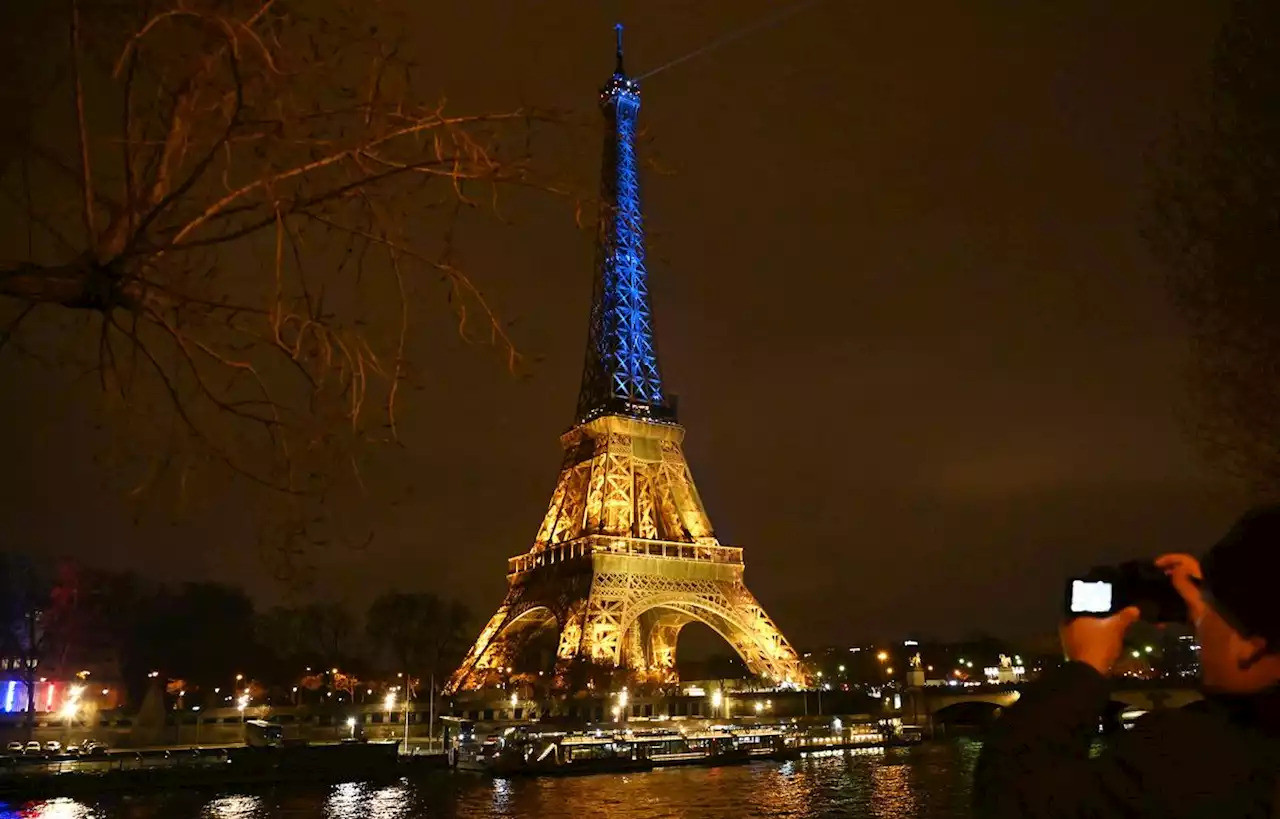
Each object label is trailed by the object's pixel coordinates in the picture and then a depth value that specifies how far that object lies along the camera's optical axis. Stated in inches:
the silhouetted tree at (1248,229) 343.6
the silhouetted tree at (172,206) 148.0
